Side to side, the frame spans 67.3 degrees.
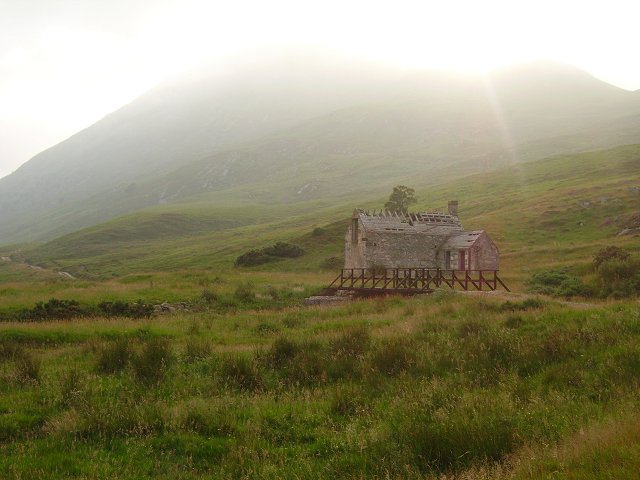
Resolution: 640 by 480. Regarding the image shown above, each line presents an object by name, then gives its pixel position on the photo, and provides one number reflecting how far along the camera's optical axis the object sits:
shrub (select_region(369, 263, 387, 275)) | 47.19
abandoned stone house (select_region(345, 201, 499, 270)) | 48.69
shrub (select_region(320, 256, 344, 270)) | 54.84
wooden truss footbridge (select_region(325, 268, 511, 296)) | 31.62
